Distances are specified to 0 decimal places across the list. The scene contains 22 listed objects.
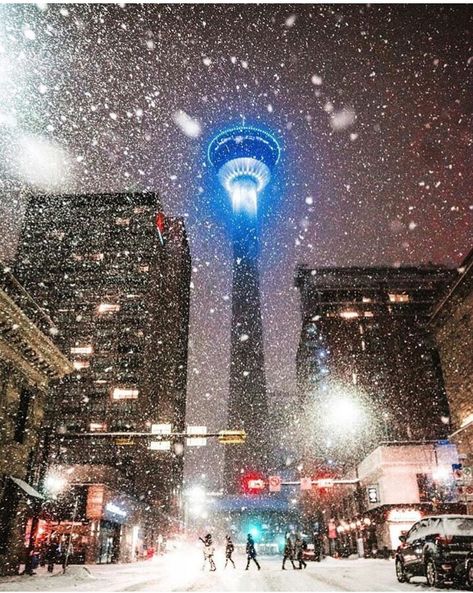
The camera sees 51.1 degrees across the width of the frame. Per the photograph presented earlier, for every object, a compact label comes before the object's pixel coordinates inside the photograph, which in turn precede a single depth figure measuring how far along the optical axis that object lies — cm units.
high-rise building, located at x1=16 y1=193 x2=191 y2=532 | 6850
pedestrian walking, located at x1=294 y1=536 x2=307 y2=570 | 2312
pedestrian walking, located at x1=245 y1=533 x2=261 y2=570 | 2320
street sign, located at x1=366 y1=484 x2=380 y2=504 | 4038
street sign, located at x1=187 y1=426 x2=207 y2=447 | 2519
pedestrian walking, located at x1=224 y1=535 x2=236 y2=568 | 2566
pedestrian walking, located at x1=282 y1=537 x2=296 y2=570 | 2322
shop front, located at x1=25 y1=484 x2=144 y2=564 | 3816
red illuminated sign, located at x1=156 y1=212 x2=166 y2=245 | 8494
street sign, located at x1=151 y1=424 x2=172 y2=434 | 2464
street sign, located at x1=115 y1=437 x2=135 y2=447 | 2511
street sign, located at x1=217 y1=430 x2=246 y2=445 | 2397
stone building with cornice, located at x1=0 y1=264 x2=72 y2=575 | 2167
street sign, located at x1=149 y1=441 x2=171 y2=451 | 2802
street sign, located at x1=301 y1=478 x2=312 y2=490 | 3636
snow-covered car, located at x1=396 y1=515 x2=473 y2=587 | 1217
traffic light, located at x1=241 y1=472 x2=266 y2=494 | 3606
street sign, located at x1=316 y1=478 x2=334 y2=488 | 3695
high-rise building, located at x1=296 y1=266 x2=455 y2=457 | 7862
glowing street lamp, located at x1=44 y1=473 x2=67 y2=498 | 3511
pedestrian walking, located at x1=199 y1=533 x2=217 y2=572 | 2406
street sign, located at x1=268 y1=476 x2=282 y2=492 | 3678
